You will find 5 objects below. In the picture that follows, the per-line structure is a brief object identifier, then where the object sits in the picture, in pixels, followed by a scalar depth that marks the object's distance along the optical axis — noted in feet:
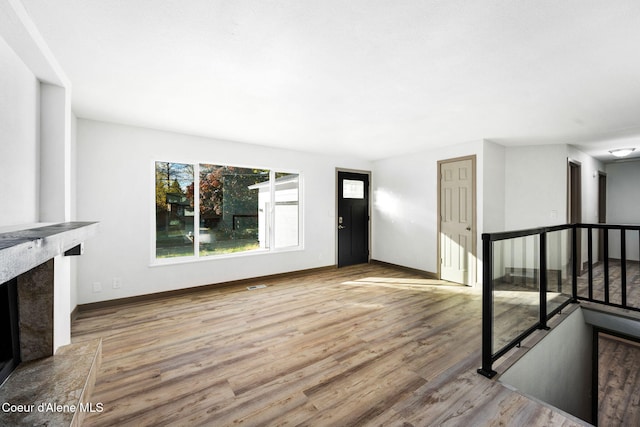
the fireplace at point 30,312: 3.92
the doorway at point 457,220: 14.53
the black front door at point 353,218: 19.19
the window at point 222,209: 13.05
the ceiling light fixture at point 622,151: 16.10
